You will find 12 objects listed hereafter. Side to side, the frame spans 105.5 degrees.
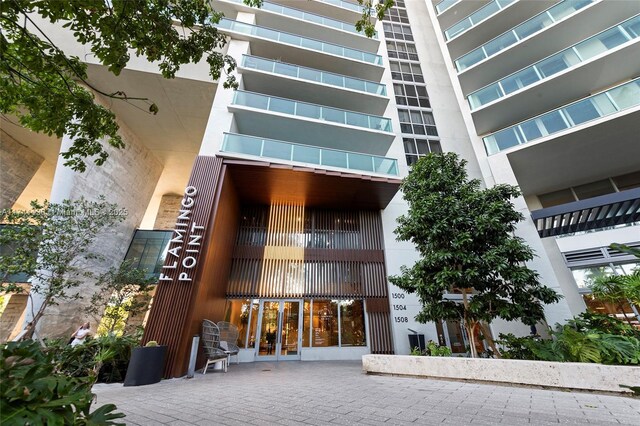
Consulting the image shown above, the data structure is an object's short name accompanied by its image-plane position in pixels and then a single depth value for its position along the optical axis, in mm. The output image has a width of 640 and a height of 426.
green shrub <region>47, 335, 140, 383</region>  5519
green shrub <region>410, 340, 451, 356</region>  6921
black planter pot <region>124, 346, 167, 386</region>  5500
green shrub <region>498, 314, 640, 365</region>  4620
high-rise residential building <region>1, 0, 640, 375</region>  8617
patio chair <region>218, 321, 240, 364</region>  7728
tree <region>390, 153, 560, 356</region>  6262
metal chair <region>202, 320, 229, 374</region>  6838
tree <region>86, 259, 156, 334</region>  8875
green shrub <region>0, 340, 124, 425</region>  1092
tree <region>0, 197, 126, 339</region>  6789
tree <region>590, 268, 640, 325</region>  5312
